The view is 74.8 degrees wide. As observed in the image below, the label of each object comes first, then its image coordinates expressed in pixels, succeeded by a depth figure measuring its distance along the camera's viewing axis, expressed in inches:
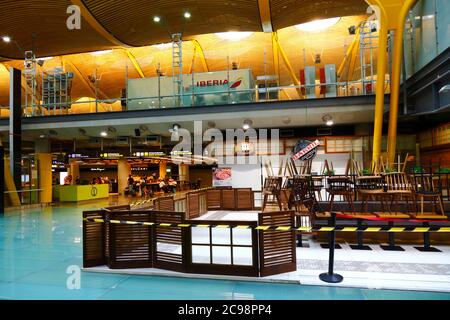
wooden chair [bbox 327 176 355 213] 239.8
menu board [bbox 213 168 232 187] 506.0
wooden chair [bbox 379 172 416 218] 230.5
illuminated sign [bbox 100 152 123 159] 677.9
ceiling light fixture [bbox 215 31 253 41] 817.2
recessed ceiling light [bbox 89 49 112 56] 938.7
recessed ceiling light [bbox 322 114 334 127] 410.7
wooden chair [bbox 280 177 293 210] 265.0
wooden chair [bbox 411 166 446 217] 230.1
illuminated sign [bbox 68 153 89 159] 709.8
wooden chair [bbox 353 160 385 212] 233.5
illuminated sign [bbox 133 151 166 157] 688.2
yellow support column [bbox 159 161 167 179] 1176.3
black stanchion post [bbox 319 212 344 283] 157.9
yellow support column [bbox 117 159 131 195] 929.5
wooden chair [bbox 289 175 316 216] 243.0
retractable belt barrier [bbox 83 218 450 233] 160.4
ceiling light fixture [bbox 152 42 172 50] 869.8
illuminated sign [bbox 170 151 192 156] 603.0
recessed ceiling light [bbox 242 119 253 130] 435.8
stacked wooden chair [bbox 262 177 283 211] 280.5
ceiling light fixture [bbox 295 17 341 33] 773.9
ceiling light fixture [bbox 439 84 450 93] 226.4
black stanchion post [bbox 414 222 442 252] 216.2
